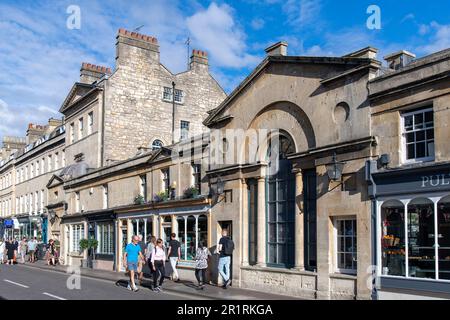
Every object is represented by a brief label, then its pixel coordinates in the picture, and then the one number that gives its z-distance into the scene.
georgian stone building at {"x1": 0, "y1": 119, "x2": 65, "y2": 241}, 42.28
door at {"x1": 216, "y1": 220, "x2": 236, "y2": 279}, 18.66
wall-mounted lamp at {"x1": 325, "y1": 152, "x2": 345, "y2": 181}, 14.09
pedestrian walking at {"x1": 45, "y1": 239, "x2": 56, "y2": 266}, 33.25
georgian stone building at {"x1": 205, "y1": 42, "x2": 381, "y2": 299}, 14.01
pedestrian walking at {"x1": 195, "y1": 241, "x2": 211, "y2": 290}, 17.94
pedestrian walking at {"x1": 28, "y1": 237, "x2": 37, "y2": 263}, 36.12
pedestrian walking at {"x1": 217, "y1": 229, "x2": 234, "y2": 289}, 17.67
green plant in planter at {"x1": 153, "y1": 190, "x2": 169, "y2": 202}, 22.91
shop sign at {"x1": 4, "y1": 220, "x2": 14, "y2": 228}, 49.06
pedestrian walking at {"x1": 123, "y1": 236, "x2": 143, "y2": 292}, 17.56
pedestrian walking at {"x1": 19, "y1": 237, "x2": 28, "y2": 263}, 37.60
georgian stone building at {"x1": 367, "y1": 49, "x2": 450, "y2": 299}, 11.94
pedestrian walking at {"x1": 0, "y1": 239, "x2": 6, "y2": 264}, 34.47
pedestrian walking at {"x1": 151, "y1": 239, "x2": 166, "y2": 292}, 17.84
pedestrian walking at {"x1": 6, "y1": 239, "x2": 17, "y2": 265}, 33.25
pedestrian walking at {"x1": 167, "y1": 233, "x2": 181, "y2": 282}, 20.09
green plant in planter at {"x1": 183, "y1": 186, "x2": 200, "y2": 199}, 20.78
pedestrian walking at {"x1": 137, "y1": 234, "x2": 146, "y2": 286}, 19.01
